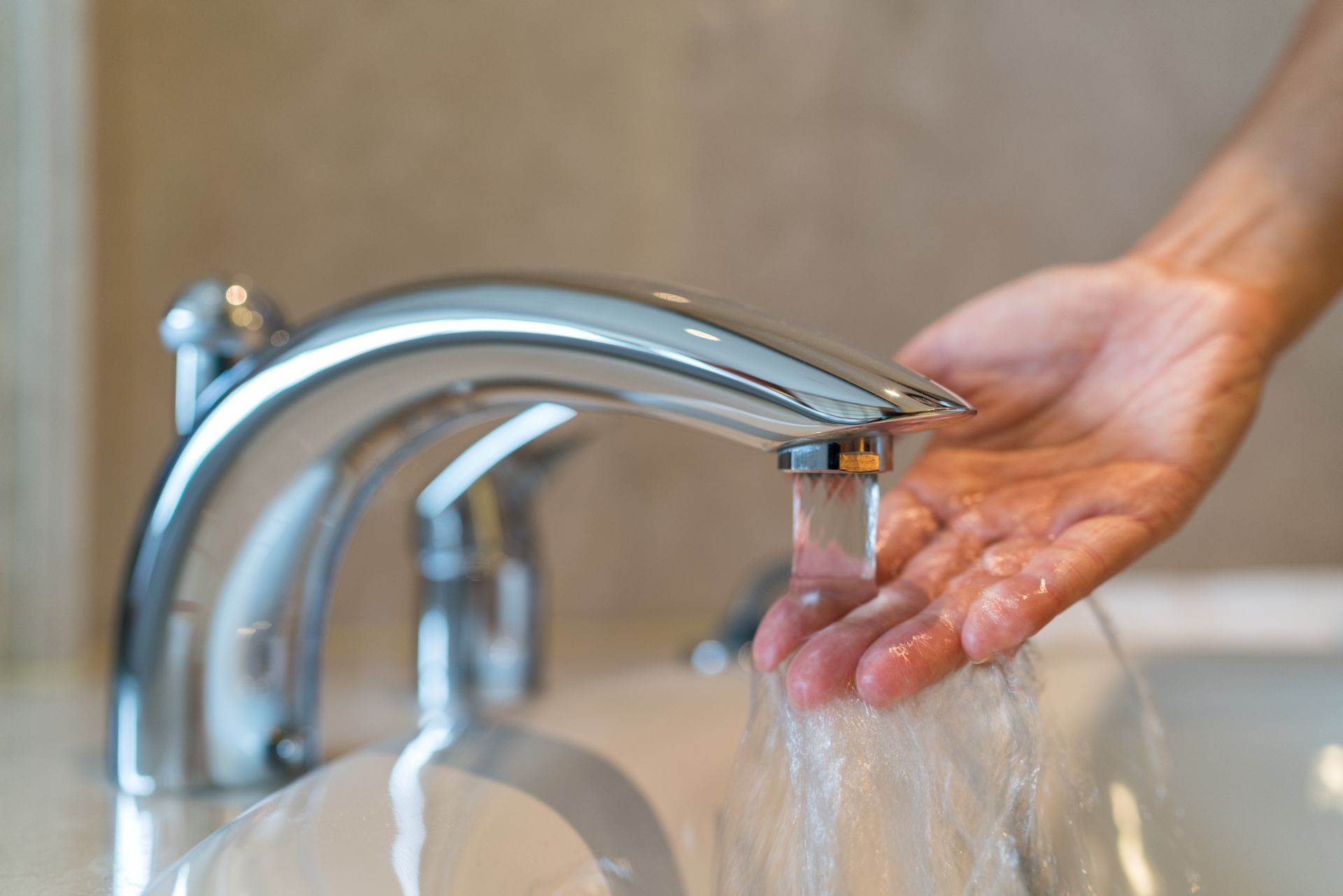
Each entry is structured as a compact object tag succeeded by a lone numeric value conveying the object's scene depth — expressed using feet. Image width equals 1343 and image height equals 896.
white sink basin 1.01
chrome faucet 1.03
